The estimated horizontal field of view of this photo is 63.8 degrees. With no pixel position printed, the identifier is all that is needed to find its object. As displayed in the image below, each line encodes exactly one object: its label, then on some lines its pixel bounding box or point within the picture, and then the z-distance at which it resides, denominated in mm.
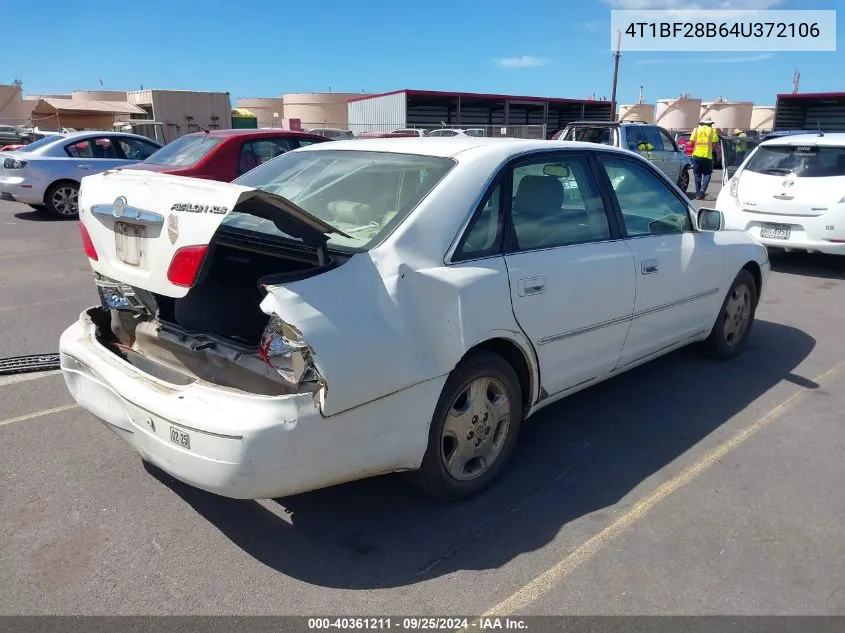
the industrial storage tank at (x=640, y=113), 51781
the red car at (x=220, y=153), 9406
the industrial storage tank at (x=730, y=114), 51156
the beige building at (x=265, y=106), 61778
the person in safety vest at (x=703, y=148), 14906
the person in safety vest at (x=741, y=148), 21147
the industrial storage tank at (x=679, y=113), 50156
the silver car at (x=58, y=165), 11922
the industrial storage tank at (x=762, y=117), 51750
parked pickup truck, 14102
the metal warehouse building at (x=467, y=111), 28938
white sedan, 2490
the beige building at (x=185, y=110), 29688
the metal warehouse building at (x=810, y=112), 24109
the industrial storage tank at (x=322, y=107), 55344
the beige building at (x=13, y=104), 44969
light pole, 33353
